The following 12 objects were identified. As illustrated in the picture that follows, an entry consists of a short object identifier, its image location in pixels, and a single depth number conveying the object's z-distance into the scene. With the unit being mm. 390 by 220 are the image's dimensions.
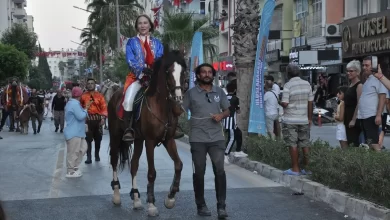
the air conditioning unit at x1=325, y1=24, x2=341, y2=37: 33938
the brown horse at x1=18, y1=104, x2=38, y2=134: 25469
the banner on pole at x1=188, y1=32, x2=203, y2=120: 21078
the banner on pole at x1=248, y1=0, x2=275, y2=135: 14016
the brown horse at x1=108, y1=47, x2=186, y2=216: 8055
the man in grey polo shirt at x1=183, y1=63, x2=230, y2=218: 7953
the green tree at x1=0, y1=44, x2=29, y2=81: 46750
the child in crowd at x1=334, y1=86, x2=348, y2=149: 11086
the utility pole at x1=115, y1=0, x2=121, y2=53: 49050
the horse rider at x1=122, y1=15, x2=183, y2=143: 8672
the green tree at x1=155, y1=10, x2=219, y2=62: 34875
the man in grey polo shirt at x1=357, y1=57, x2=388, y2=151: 9906
